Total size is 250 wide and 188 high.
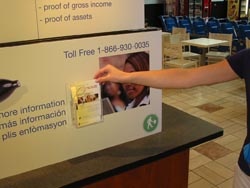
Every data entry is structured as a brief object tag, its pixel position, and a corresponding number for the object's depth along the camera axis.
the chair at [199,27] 7.96
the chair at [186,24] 8.31
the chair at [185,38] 5.71
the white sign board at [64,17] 1.16
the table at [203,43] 5.64
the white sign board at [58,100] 1.12
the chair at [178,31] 6.84
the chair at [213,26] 7.57
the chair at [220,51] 5.79
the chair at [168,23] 8.76
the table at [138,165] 1.18
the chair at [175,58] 5.20
